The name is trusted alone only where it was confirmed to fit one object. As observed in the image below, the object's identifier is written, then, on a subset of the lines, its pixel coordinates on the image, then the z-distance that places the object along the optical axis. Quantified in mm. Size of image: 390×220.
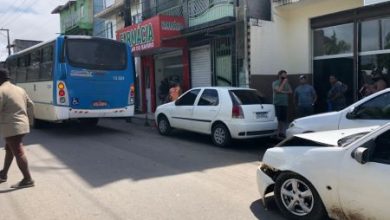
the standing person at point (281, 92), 11844
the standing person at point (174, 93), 14531
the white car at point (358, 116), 6859
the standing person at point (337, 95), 11344
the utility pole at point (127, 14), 18205
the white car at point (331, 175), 3990
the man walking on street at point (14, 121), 6402
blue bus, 11852
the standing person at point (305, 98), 11250
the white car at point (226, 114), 9859
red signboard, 16656
